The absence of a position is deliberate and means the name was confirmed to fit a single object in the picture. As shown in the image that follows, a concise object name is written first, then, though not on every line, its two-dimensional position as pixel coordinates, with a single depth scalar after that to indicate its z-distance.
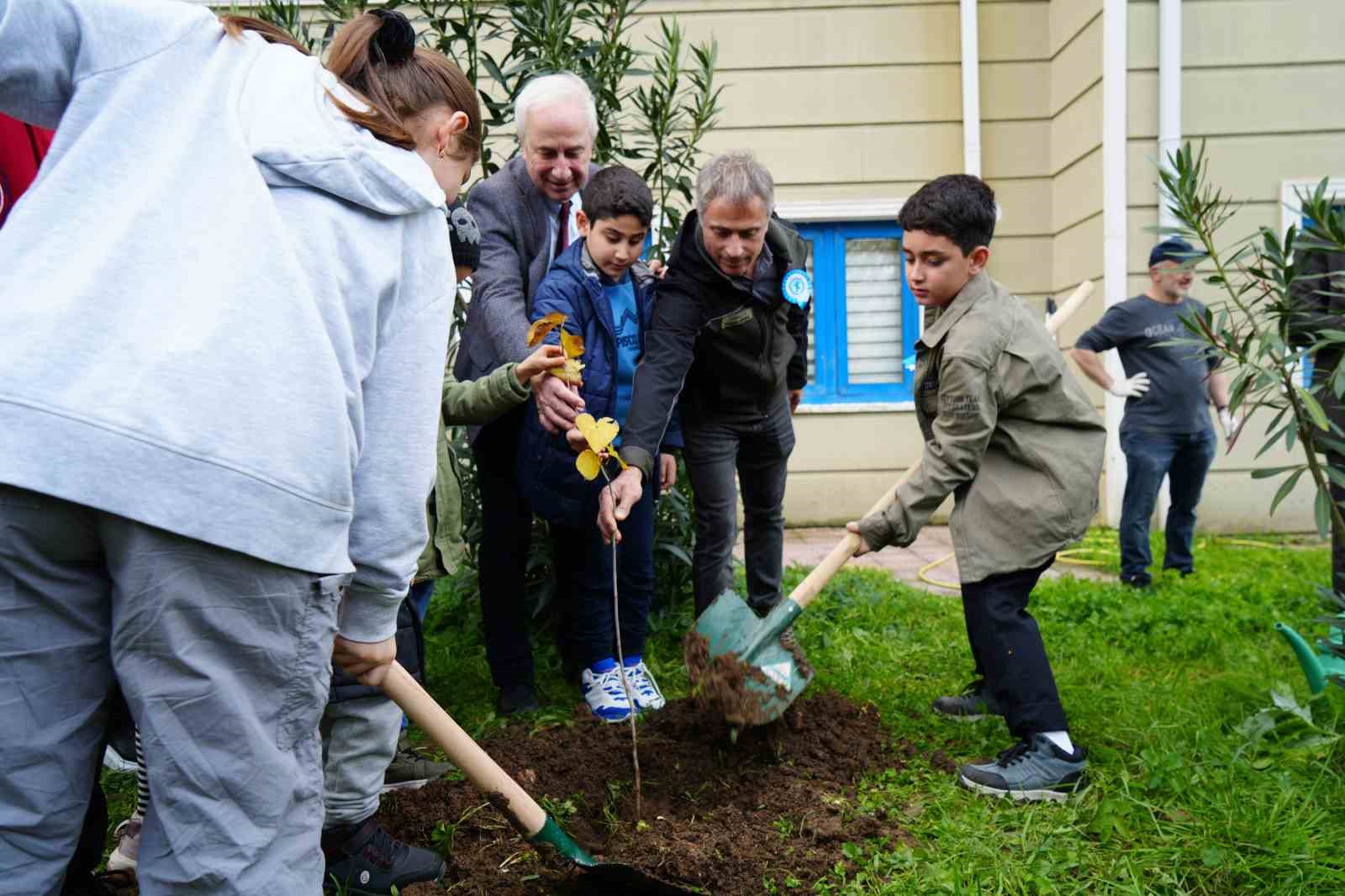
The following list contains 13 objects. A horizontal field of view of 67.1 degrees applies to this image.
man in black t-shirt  5.24
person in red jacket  2.22
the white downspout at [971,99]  7.08
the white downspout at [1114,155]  6.47
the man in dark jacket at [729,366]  3.07
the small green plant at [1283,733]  2.60
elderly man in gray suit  3.05
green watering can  2.89
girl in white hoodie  1.31
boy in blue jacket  2.99
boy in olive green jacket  2.68
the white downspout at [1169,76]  6.47
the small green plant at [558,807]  2.47
